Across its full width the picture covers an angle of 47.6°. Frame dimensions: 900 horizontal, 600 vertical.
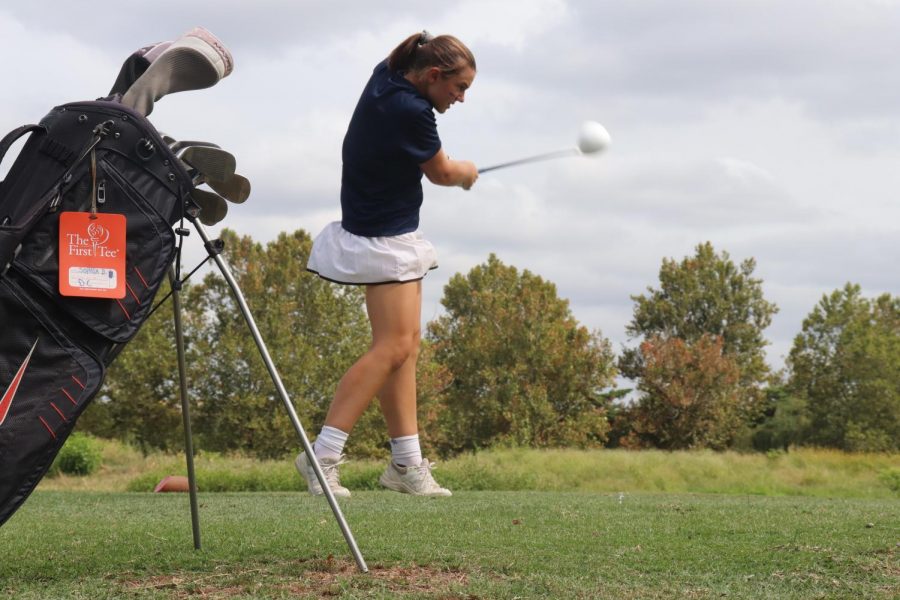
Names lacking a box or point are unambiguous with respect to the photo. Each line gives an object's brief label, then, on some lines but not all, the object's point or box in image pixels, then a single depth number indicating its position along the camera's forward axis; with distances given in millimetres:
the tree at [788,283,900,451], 43406
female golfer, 4793
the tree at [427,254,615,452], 42375
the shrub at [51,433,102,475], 20969
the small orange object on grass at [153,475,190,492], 14047
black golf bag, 3908
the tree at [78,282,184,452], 35562
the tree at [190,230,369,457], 36344
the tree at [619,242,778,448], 45031
